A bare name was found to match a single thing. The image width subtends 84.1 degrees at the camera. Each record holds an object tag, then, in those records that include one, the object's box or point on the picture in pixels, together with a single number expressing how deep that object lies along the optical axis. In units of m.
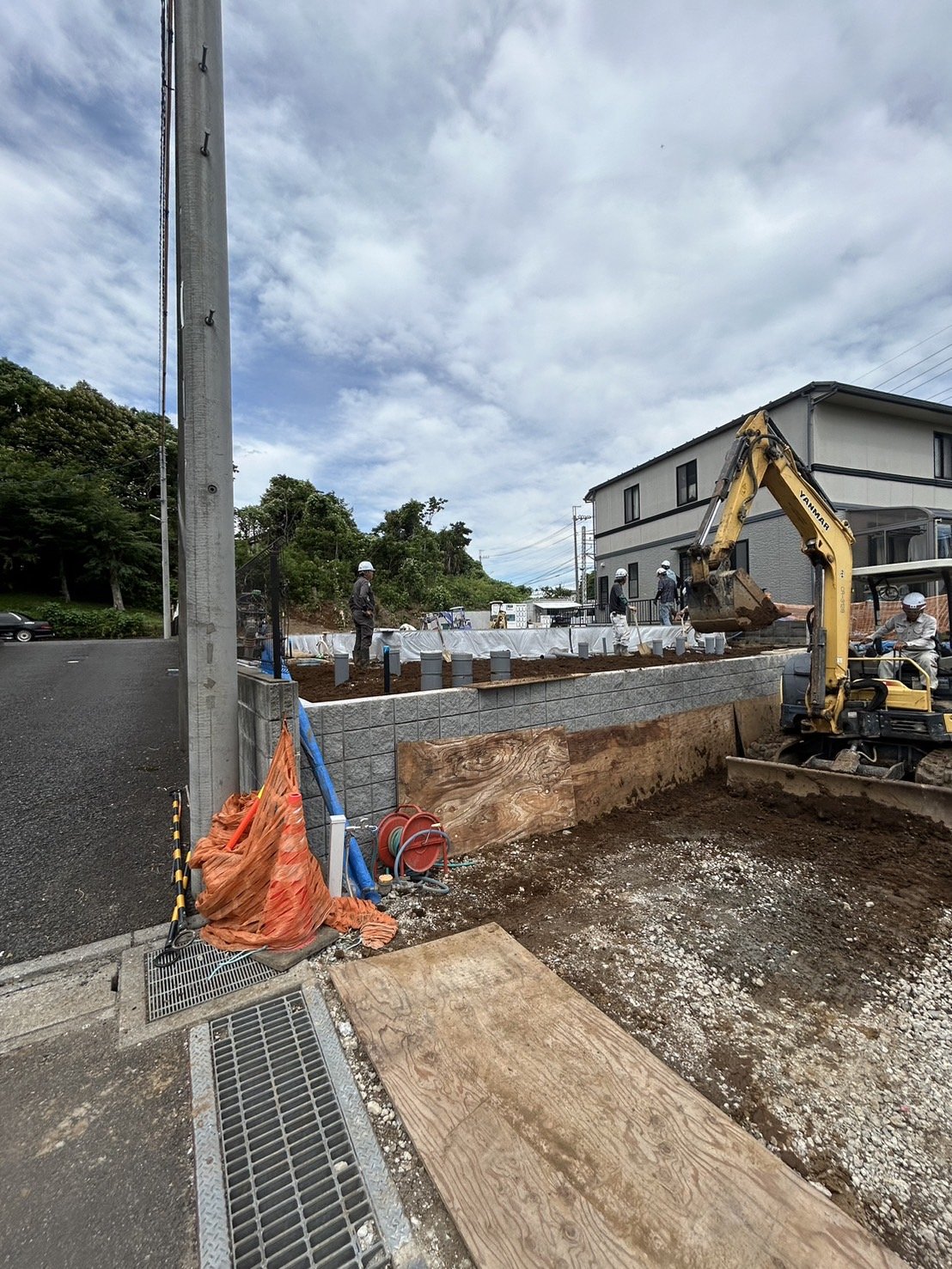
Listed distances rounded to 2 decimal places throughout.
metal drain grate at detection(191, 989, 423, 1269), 1.52
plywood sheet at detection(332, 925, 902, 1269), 1.50
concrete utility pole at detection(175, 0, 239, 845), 3.34
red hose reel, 3.76
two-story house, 14.39
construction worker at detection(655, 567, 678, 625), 12.10
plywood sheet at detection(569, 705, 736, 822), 5.19
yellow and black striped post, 2.80
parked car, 22.09
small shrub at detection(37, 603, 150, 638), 26.98
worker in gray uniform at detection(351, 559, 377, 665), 7.96
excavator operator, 5.21
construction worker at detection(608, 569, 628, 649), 11.20
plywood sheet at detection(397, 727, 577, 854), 4.12
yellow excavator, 5.00
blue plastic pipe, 3.40
